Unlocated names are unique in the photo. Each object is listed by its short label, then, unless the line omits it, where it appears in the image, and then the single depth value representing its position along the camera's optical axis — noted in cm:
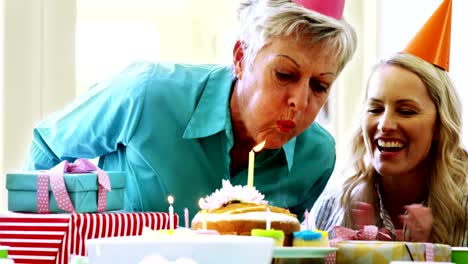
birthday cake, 323
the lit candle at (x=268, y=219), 316
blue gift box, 339
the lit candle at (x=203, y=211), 314
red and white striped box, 335
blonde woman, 372
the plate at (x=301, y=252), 304
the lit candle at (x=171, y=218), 297
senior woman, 369
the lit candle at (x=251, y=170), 327
